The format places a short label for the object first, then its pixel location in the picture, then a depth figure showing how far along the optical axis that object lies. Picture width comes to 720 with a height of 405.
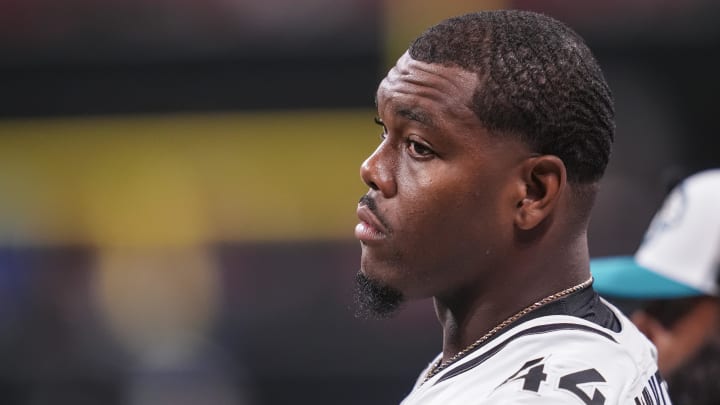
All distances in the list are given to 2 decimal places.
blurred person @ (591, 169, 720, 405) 7.44
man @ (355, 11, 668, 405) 6.86
